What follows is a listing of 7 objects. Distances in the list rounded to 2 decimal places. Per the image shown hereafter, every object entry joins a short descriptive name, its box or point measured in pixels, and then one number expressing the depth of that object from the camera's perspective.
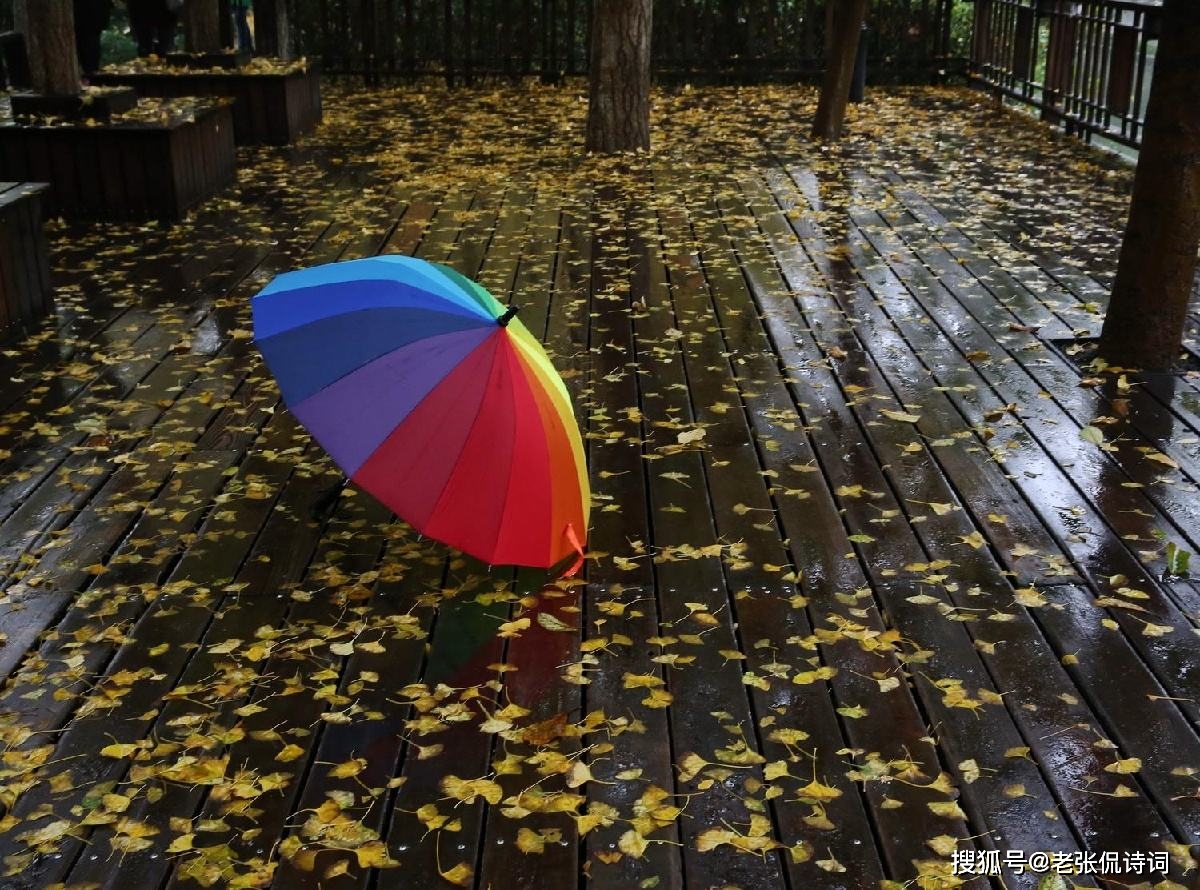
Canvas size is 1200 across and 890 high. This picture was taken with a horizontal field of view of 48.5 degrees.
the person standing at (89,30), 12.69
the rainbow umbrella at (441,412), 3.64
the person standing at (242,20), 17.11
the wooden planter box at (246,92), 11.34
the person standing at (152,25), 14.23
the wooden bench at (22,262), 6.06
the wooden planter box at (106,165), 8.31
